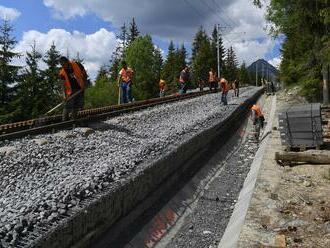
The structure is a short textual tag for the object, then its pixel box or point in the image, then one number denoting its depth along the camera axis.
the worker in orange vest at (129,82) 20.44
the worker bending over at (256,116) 19.34
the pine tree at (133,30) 102.32
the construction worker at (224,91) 24.98
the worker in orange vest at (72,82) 12.88
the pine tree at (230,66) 105.80
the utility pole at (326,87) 27.91
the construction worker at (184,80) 29.96
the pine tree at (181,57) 88.81
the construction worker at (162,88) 31.39
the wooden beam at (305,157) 12.09
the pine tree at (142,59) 89.88
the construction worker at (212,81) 37.23
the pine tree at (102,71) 106.31
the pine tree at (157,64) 96.25
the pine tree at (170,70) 86.11
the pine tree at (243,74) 128.46
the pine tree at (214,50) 88.19
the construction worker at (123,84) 20.35
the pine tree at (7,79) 37.14
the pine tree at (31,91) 38.34
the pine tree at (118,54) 98.50
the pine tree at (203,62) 86.88
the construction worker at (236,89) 37.34
